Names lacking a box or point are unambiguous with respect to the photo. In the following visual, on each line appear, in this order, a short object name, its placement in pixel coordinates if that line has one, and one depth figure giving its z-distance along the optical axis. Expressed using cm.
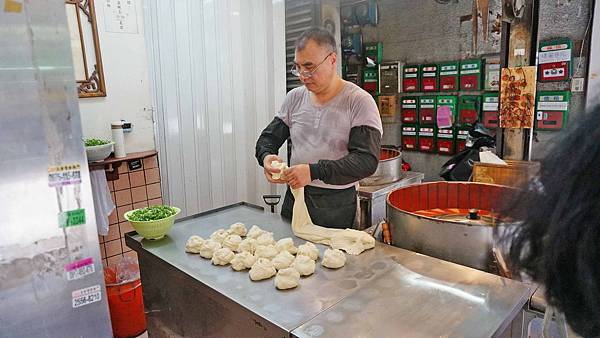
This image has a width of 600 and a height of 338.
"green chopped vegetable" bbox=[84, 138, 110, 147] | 253
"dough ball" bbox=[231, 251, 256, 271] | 135
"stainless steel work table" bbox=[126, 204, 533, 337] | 99
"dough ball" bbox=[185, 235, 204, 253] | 150
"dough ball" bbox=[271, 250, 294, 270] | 131
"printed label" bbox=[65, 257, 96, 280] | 190
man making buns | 176
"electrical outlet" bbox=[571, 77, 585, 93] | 329
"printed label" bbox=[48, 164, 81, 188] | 178
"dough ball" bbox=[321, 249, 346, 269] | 132
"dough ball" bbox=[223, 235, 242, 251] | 150
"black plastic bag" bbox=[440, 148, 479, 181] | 326
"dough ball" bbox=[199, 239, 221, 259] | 145
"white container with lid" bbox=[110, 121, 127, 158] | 271
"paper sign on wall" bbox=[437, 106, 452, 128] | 414
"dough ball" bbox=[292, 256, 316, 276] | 128
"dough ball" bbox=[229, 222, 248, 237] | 165
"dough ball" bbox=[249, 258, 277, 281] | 127
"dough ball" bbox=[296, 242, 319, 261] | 138
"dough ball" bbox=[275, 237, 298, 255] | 146
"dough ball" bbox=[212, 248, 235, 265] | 139
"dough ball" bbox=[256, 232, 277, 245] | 151
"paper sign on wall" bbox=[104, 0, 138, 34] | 270
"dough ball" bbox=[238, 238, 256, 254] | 148
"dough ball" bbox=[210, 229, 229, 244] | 156
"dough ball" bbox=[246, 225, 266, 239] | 160
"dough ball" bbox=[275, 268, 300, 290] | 120
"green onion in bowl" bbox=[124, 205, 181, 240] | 160
